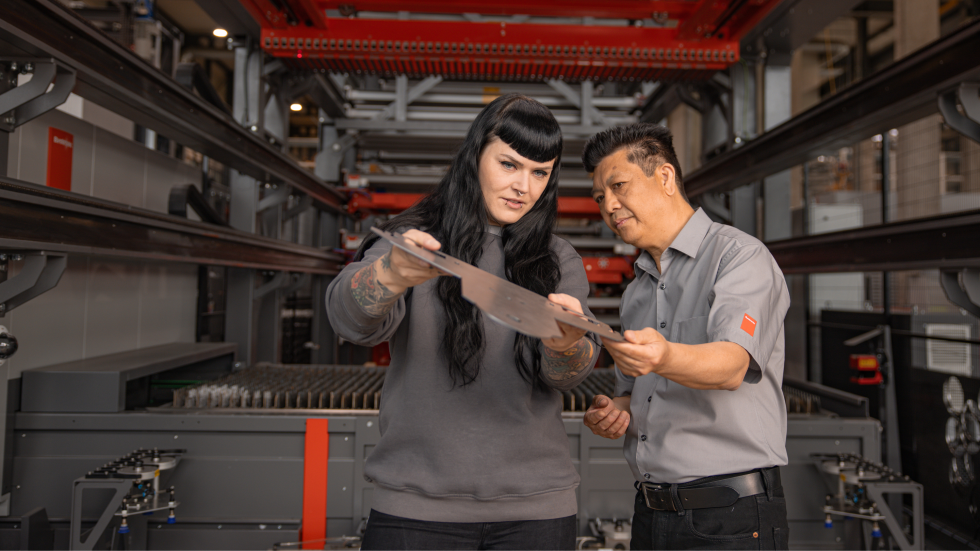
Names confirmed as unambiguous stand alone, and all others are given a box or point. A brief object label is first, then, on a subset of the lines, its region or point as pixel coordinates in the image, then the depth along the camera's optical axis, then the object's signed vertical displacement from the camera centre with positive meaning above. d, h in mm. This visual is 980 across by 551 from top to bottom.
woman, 1031 -134
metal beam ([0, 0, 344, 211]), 1496 +714
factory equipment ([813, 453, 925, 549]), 2064 -672
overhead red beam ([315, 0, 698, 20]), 2916 +1531
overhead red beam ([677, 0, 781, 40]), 2713 +1426
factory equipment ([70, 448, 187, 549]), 1907 -666
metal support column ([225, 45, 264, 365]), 3379 +92
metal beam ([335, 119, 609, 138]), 4367 +1366
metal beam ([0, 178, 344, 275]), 1506 +231
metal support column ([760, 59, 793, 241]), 3318 +1150
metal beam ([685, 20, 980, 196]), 1680 +739
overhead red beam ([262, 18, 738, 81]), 2984 +1352
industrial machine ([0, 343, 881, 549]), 2213 -611
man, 1104 -110
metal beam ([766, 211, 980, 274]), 1713 +239
